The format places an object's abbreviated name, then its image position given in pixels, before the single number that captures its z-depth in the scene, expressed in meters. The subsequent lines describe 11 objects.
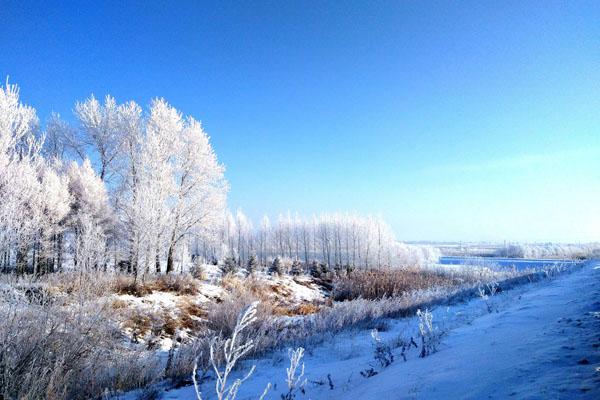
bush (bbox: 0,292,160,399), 3.15
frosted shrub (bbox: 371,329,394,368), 3.94
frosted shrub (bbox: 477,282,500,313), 6.54
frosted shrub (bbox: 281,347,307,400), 2.89
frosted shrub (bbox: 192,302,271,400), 4.65
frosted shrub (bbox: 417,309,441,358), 3.64
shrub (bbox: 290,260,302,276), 31.66
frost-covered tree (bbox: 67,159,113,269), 20.20
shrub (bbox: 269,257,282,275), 28.70
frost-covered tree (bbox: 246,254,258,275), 26.76
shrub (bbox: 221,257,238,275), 22.81
